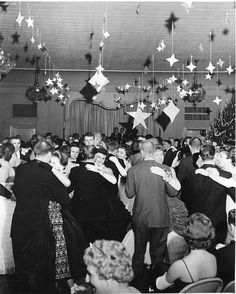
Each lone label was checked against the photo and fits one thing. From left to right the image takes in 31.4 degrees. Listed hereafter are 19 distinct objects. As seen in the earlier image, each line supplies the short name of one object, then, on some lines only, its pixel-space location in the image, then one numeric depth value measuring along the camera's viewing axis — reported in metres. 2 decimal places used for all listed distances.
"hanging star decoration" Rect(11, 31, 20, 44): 8.44
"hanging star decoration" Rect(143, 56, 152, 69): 11.13
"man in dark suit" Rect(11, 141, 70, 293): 3.30
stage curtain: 13.70
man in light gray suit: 3.63
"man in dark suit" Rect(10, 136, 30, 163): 5.63
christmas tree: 10.40
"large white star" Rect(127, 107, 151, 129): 6.91
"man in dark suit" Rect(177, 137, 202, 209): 4.56
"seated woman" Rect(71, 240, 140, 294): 1.88
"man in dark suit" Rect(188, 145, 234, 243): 3.75
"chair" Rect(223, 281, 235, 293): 2.10
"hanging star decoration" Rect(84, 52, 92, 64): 10.42
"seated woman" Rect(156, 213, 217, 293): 2.40
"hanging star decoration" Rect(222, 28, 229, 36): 7.92
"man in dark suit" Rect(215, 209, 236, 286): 2.47
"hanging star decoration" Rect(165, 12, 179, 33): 7.11
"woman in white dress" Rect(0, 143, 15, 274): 4.09
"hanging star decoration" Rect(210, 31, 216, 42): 8.20
